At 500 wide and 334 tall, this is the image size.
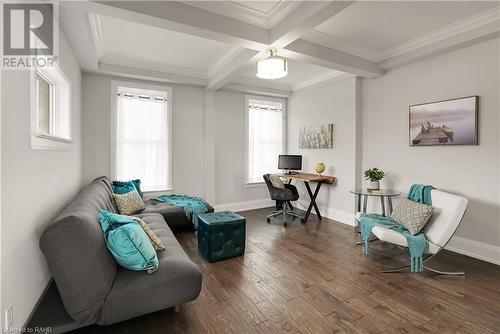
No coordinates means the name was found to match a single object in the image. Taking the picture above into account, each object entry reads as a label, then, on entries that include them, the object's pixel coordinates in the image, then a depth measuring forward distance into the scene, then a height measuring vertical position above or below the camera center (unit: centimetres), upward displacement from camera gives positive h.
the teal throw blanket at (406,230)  263 -77
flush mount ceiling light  286 +110
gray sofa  154 -81
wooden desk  467 -32
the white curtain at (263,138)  574 +58
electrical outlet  138 -87
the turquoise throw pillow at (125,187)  397 -40
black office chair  457 -57
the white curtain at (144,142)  441 +37
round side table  359 -44
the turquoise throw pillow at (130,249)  181 -63
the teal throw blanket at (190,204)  393 -67
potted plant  383 -21
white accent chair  258 -67
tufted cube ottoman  297 -90
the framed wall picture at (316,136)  490 +55
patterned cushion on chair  279 -60
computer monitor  538 +2
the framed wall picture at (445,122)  312 +55
